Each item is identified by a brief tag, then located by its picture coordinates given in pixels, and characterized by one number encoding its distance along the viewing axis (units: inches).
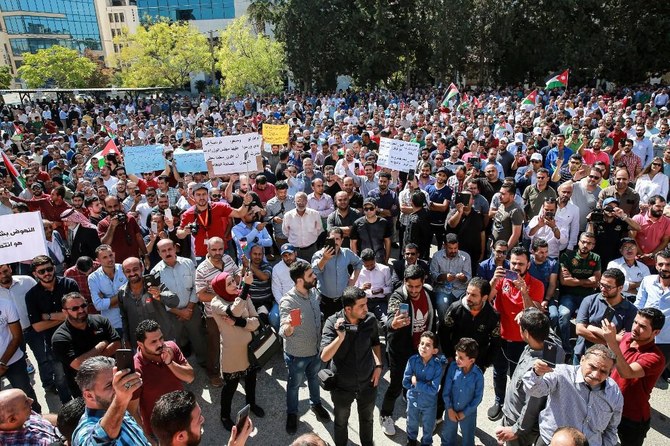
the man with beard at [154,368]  157.2
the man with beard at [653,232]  250.7
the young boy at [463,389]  162.7
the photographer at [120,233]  264.8
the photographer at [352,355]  161.5
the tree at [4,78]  1952.9
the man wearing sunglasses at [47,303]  200.2
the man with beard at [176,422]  112.2
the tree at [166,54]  1665.8
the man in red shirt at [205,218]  280.8
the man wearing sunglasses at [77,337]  176.4
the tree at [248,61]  1421.0
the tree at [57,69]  2044.8
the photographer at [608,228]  251.4
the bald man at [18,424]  128.5
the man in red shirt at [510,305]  195.9
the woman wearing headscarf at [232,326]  179.8
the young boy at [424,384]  167.6
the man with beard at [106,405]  111.0
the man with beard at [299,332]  183.2
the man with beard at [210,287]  213.0
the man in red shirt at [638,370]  149.9
